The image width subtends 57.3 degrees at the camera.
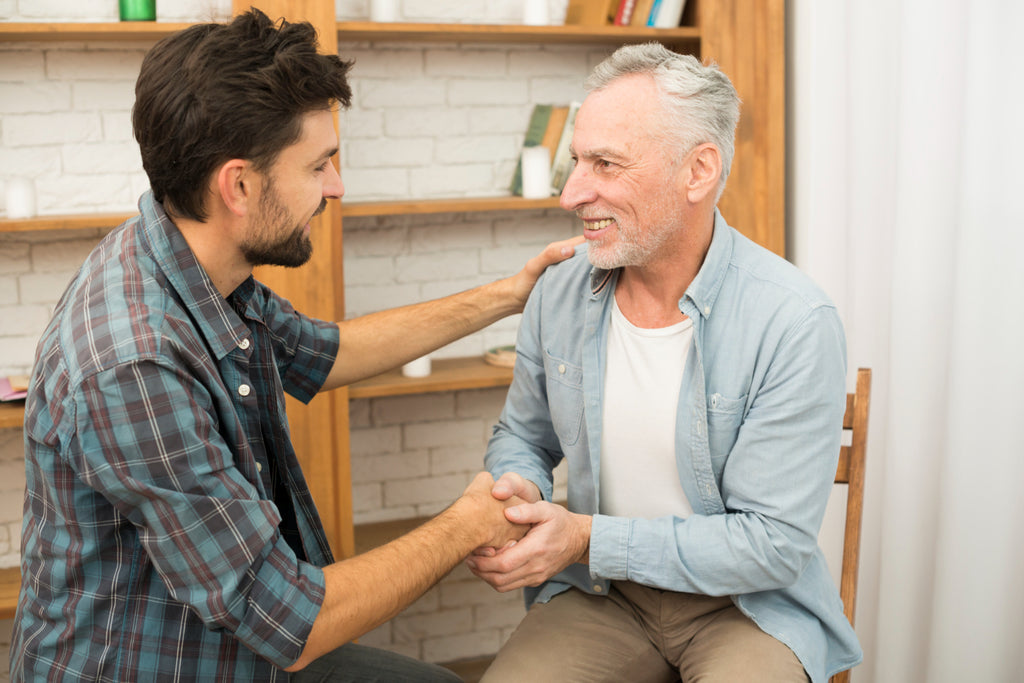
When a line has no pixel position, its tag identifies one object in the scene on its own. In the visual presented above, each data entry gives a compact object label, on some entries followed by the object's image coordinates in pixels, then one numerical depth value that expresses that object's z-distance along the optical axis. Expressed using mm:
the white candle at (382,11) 2666
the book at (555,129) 2889
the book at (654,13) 2826
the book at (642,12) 2830
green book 2920
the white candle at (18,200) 2518
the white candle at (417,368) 2803
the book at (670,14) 2828
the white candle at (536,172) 2844
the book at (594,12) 2842
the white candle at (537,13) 2773
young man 1341
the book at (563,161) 2865
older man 1585
